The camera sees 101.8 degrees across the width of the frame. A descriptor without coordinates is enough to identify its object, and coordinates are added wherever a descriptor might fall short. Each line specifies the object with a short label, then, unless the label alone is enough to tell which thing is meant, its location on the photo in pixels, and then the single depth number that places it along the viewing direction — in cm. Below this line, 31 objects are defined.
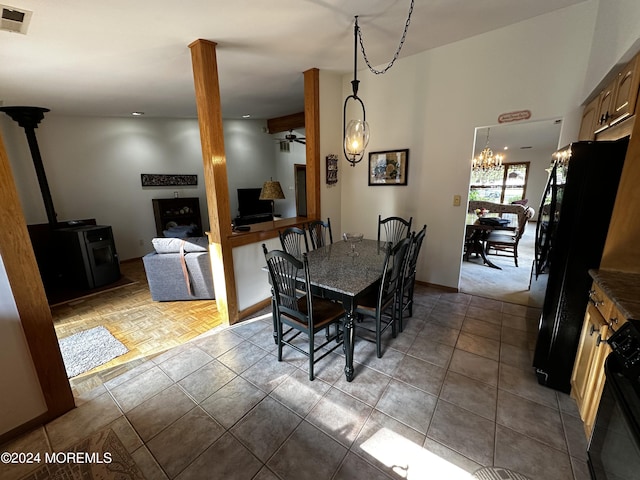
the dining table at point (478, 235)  417
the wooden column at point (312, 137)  338
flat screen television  643
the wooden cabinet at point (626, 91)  140
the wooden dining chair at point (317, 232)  307
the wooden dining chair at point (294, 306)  176
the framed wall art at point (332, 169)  375
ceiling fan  604
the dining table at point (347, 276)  180
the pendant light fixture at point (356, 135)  231
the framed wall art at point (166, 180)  537
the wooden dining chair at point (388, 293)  196
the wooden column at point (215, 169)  239
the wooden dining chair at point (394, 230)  353
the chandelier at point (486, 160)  632
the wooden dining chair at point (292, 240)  275
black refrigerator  150
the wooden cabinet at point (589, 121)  207
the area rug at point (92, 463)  133
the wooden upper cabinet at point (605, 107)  174
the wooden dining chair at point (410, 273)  236
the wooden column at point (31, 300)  143
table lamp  351
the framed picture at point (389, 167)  347
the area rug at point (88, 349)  221
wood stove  383
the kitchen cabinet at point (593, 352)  130
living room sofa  321
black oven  86
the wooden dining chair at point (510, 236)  418
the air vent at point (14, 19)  176
